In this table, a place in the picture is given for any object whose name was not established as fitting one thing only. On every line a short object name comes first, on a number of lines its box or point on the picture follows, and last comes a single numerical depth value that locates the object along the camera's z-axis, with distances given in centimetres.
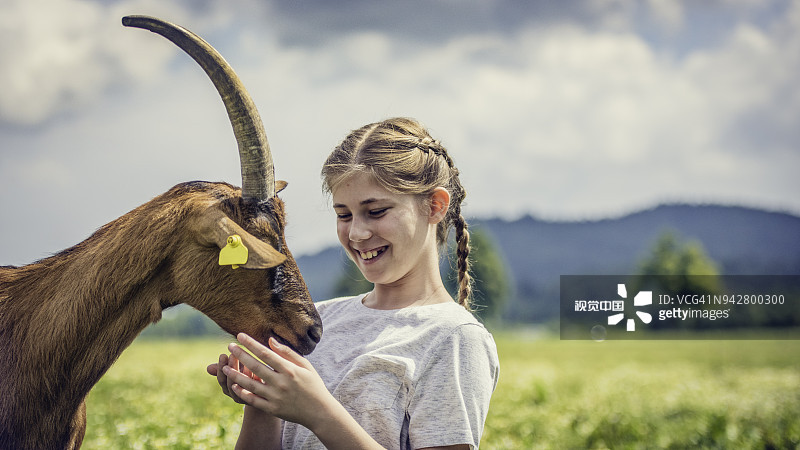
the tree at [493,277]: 6543
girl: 253
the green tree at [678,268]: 7800
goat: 286
